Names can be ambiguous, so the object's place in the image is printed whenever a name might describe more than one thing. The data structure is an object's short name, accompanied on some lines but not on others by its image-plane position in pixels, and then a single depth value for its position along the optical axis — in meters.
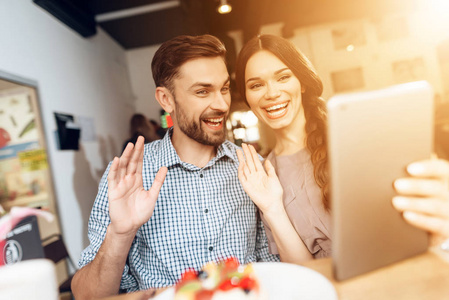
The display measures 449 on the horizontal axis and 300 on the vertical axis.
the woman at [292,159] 0.63
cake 0.36
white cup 0.27
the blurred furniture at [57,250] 1.29
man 0.58
